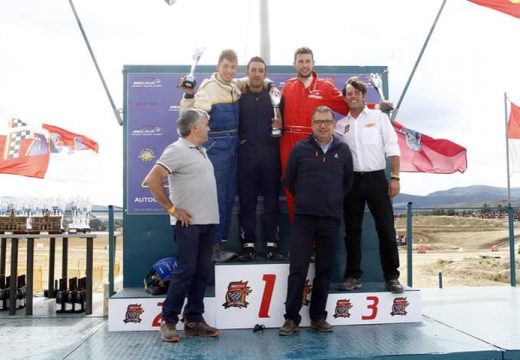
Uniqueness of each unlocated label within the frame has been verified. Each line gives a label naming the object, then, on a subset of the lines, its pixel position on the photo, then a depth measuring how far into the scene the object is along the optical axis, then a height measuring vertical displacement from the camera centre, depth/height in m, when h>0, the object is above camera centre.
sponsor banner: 5.32 +0.83
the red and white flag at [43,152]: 8.64 +0.90
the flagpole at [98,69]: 5.32 +1.44
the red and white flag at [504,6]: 6.26 +2.42
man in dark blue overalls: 4.57 +0.37
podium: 4.26 -0.85
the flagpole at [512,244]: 6.34 -0.53
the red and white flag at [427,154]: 8.74 +0.83
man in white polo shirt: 4.52 +0.25
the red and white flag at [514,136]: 9.79 +1.33
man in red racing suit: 4.58 +0.93
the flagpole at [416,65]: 5.70 +1.58
